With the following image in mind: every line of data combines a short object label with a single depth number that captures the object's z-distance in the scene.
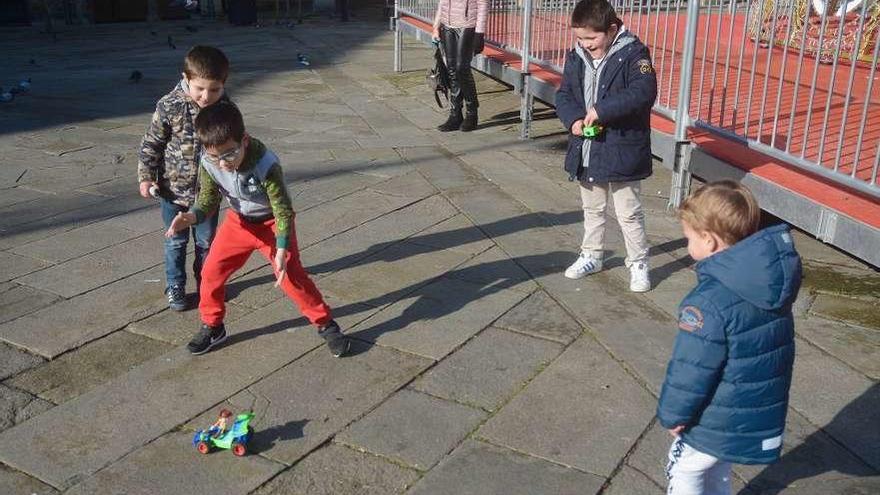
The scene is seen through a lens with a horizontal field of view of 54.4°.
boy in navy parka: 4.26
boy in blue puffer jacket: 2.34
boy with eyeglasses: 3.50
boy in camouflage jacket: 3.96
